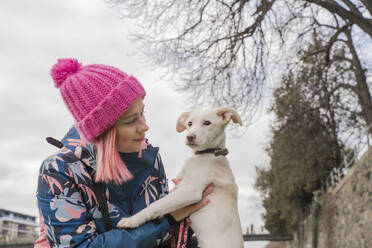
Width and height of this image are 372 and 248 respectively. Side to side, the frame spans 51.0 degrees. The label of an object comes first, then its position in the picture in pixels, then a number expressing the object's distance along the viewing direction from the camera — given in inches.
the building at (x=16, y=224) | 3951.5
